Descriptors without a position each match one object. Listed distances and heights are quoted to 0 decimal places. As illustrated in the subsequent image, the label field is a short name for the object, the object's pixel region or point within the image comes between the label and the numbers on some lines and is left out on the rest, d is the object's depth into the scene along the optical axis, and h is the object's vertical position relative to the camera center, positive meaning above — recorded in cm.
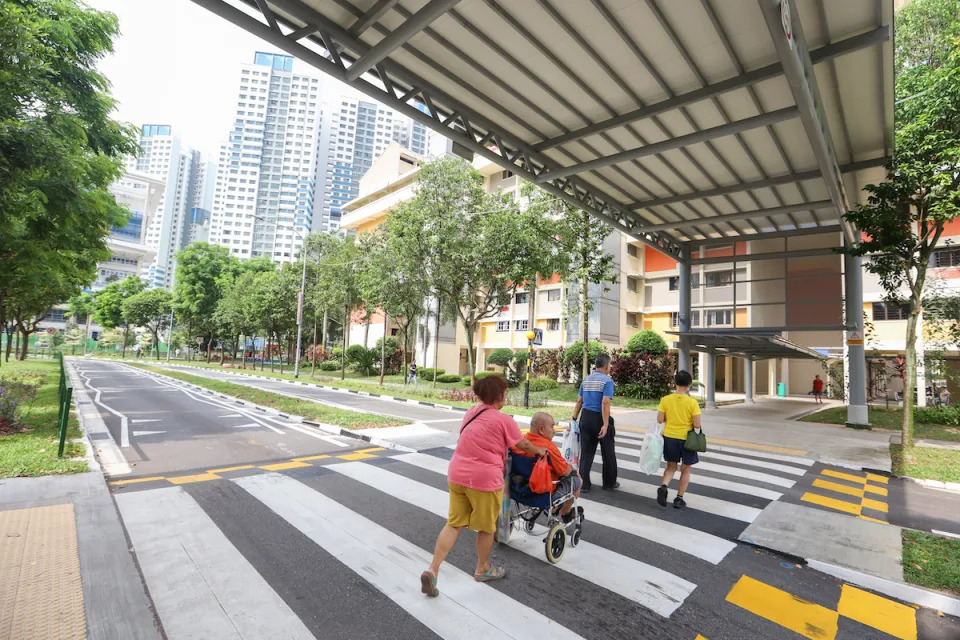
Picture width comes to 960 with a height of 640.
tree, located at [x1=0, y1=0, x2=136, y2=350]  604 +304
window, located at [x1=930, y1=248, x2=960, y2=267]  2187 +575
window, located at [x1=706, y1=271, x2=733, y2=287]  2331 +462
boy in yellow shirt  532 -82
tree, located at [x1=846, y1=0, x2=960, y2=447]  902 +372
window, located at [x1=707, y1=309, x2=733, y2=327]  2963 +301
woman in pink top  313 -88
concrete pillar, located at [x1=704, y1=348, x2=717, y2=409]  1958 -83
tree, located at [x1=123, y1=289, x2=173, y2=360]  5356 +343
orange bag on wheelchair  357 -98
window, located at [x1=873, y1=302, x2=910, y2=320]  2470 +325
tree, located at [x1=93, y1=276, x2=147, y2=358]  5847 +412
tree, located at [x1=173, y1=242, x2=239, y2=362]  4681 +559
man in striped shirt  572 -74
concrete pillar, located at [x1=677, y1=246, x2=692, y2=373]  1688 +200
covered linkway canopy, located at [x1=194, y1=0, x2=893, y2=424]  615 +468
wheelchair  373 -126
